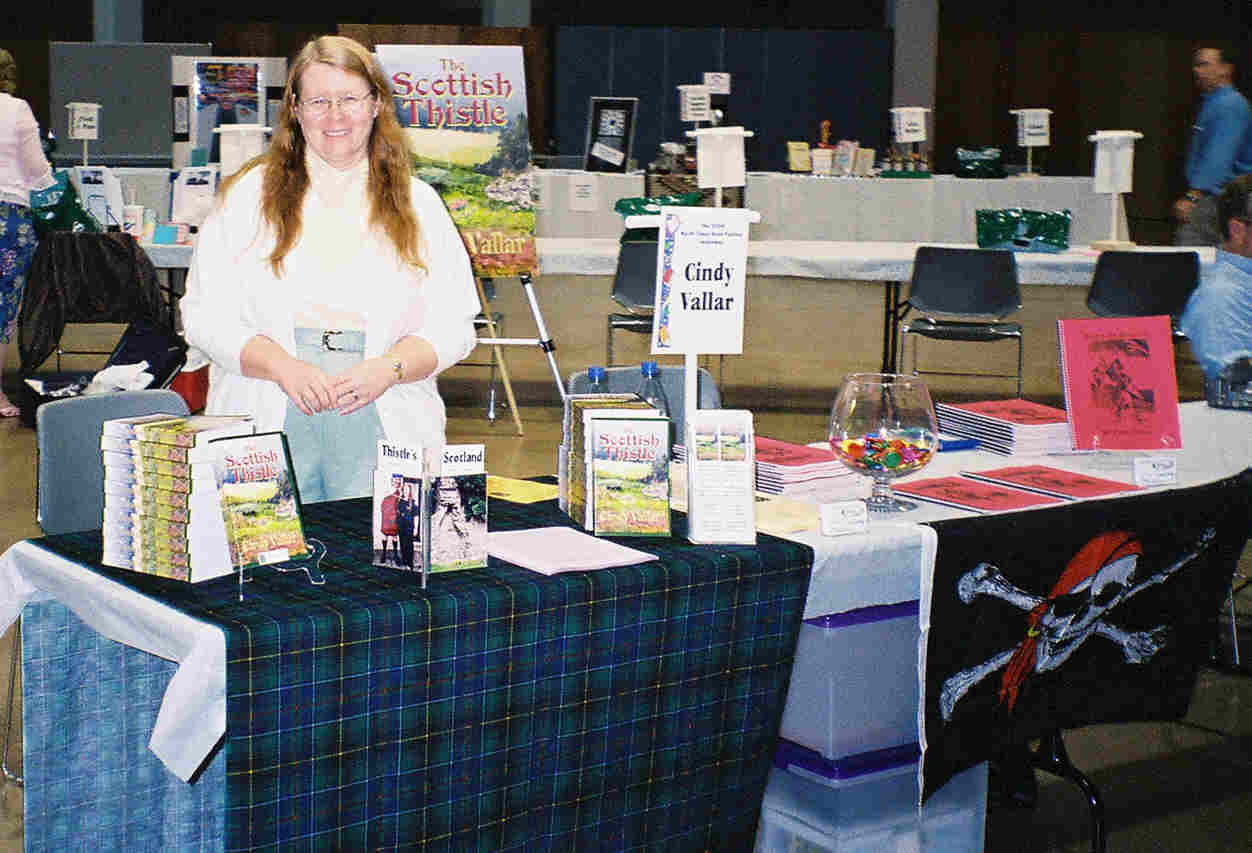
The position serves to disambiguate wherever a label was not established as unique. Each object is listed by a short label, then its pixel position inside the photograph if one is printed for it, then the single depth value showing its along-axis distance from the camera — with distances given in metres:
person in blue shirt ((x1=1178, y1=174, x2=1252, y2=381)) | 3.75
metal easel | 6.39
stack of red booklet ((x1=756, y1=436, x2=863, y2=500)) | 2.63
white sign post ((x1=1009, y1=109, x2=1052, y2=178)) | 8.29
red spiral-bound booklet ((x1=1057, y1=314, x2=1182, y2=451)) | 3.01
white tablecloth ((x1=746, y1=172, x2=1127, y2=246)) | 8.91
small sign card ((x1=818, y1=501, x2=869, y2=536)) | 2.35
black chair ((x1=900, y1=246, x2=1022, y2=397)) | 7.01
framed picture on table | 8.62
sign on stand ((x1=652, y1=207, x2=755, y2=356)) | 2.36
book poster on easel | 5.51
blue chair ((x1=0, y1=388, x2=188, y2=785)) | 2.75
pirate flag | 2.46
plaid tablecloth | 1.86
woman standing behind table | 2.57
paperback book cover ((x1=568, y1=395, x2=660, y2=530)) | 2.35
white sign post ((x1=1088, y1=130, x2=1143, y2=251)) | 7.45
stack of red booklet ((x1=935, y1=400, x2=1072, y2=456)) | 3.04
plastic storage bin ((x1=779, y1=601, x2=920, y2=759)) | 2.38
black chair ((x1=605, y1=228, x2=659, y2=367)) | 7.19
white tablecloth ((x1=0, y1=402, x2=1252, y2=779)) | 1.81
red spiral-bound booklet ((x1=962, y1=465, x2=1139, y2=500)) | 2.69
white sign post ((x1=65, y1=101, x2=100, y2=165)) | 7.95
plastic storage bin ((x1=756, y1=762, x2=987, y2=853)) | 2.41
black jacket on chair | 6.73
